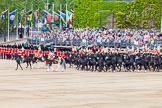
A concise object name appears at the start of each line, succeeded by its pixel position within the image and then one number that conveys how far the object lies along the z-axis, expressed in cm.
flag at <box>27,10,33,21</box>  11049
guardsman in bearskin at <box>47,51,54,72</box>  6047
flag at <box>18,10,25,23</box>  11000
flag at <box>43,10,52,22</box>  10888
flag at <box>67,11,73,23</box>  10814
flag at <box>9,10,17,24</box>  10001
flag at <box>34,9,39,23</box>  11126
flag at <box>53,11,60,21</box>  12511
